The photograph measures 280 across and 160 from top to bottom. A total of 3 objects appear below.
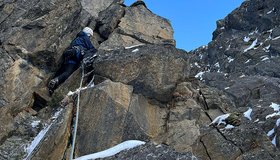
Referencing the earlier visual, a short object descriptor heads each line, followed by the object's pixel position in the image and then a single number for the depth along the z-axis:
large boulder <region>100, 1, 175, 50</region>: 9.22
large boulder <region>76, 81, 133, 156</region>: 6.18
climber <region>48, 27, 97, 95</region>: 7.91
